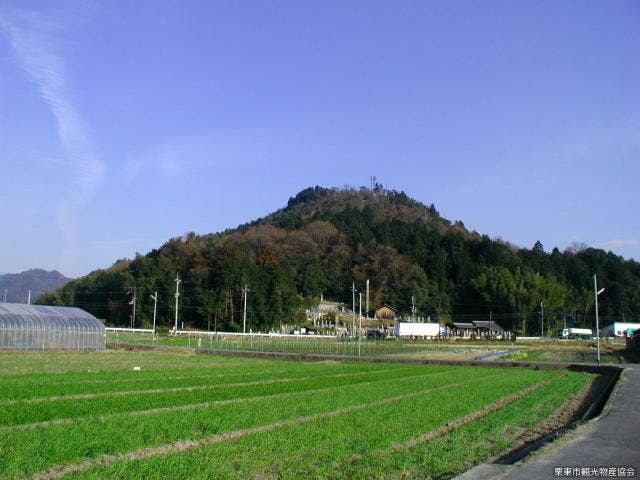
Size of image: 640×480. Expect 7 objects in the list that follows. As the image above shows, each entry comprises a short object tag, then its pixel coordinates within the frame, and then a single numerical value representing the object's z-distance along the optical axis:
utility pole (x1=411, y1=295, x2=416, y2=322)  113.00
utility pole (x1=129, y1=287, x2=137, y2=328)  92.88
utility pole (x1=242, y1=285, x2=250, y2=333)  82.88
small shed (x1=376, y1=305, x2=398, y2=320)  121.44
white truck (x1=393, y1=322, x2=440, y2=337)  91.06
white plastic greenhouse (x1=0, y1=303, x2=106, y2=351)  40.50
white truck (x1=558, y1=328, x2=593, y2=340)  100.75
